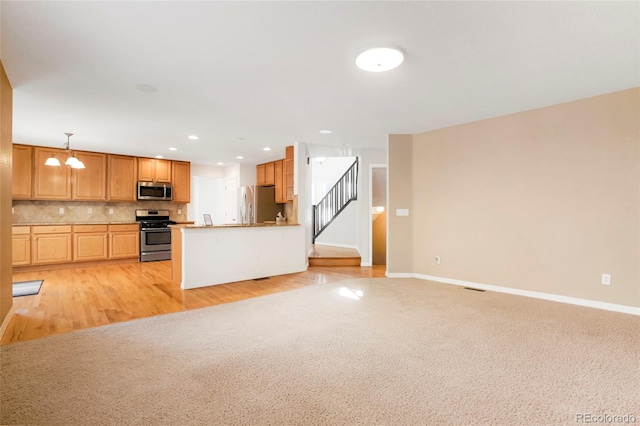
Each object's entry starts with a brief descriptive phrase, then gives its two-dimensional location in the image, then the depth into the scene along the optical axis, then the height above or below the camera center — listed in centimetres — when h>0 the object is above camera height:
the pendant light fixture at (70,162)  484 +83
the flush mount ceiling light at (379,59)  245 +132
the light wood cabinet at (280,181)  737 +77
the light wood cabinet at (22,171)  570 +79
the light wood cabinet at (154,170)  709 +103
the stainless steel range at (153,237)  677 -59
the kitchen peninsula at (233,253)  446 -69
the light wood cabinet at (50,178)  592 +69
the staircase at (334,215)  645 -11
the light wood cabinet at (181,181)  757 +79
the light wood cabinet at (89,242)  608 -65
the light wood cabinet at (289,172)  592 +80
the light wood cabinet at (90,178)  631 +72
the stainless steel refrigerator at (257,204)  736 +20
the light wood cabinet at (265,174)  771 +101
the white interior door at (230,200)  840 +33
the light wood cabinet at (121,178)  670 +78
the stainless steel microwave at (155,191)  701 +50
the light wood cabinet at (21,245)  544 -63
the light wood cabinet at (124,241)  651 -67
